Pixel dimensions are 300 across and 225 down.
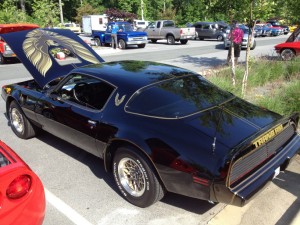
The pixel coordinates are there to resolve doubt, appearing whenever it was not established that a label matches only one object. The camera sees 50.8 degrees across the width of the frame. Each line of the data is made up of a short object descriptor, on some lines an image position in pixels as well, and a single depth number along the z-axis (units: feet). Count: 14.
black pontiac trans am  9.37
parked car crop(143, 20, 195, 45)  80.69
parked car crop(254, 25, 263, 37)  109.45
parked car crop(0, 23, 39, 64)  45.65
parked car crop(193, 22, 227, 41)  91.45
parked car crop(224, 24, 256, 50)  67.97
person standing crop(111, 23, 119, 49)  72.38
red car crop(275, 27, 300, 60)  45.55
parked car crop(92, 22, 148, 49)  71.05
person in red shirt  41.72
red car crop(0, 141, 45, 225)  7.55
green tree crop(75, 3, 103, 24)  166.30
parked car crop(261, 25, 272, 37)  112.04
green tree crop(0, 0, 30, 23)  75.77
